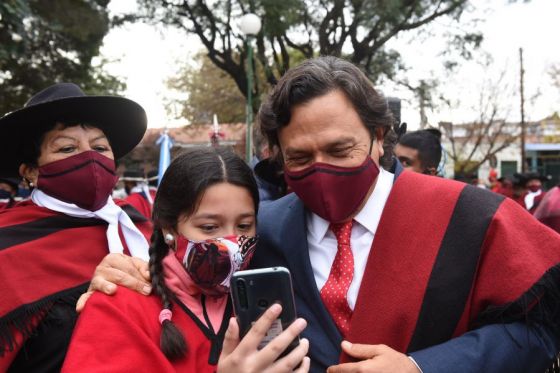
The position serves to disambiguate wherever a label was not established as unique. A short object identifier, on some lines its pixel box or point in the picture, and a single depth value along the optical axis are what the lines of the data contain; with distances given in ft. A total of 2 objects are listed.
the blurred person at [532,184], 32.96
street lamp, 35.86
